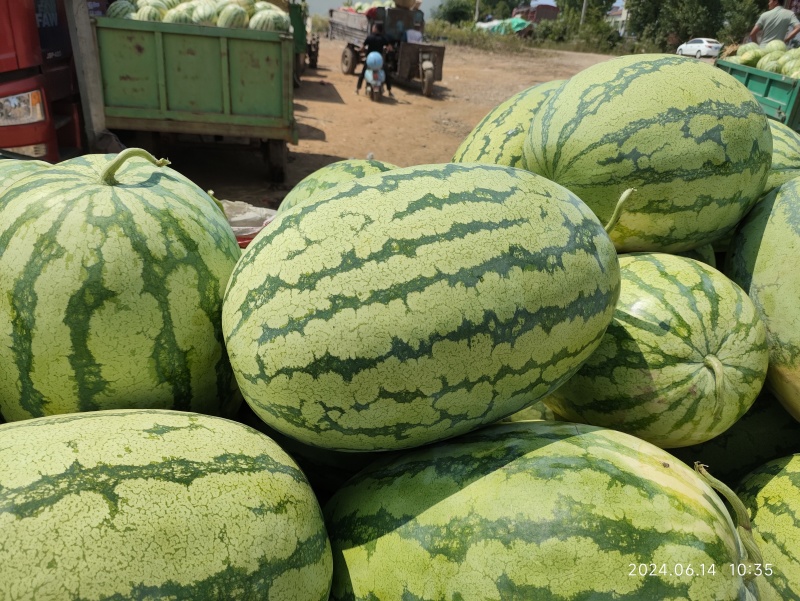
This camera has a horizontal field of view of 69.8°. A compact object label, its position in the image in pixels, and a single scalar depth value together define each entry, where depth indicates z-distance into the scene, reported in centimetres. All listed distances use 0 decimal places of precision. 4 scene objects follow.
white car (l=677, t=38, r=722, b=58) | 2592
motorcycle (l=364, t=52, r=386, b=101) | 1402
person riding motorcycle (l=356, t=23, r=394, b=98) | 1514
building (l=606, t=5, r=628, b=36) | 4519
